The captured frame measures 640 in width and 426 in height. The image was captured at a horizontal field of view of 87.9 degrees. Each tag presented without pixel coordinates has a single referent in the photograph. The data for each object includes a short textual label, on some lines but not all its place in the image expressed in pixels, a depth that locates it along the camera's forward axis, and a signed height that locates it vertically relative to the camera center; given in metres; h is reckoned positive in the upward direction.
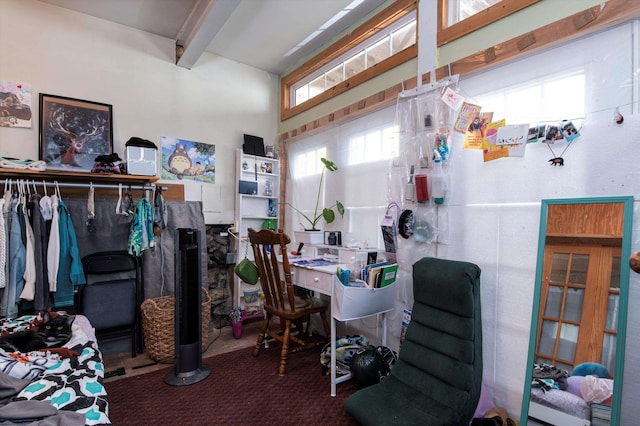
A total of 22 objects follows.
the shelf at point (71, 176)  2.50 +0.14
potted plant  3.11 -0.13
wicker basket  2.72 -1.13
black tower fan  2.41 -0.86
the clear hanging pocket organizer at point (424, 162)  2.23 +0.31
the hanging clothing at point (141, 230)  2.89 -0.30
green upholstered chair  1.67 -0.87
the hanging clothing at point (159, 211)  3.07 -0.14
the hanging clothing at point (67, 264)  2.61 -0.56
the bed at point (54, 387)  1.14 -0.77
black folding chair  2.81 -0.87
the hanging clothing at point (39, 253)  2.48 -0.45
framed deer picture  2.85 +0.55
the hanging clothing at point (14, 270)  2.37 -0.57
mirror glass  1.43 -0.47
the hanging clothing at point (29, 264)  2.43 -0.54
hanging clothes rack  2.67 +0.08
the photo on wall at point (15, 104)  2.71 +0.72
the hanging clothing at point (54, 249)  2.53 -0.43
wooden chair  2.52 -0.77
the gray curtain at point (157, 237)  2.86 -0.36
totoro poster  3.42 +0.39
